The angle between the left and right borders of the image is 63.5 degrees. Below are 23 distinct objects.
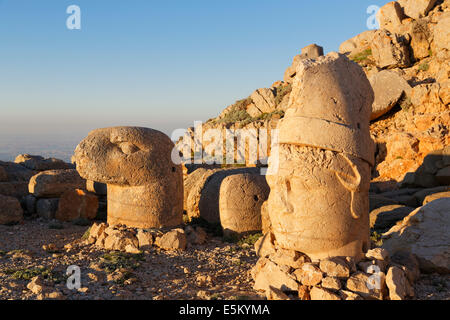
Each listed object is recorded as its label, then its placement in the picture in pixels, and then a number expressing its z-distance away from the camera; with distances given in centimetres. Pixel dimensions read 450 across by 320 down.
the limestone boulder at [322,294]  353
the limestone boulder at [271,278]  389
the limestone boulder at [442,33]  1853
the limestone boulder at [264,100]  2375
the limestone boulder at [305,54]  2852
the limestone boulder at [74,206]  877
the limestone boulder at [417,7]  2467
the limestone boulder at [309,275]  379
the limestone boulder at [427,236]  469
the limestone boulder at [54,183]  905
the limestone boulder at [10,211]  824
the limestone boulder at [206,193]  779
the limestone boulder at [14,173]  1038
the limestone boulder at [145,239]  606
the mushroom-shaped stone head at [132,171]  643
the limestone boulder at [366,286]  368
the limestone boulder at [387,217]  721
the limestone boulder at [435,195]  741
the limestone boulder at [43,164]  1210
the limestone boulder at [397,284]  373
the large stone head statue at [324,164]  402
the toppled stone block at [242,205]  697
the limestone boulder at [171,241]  605
